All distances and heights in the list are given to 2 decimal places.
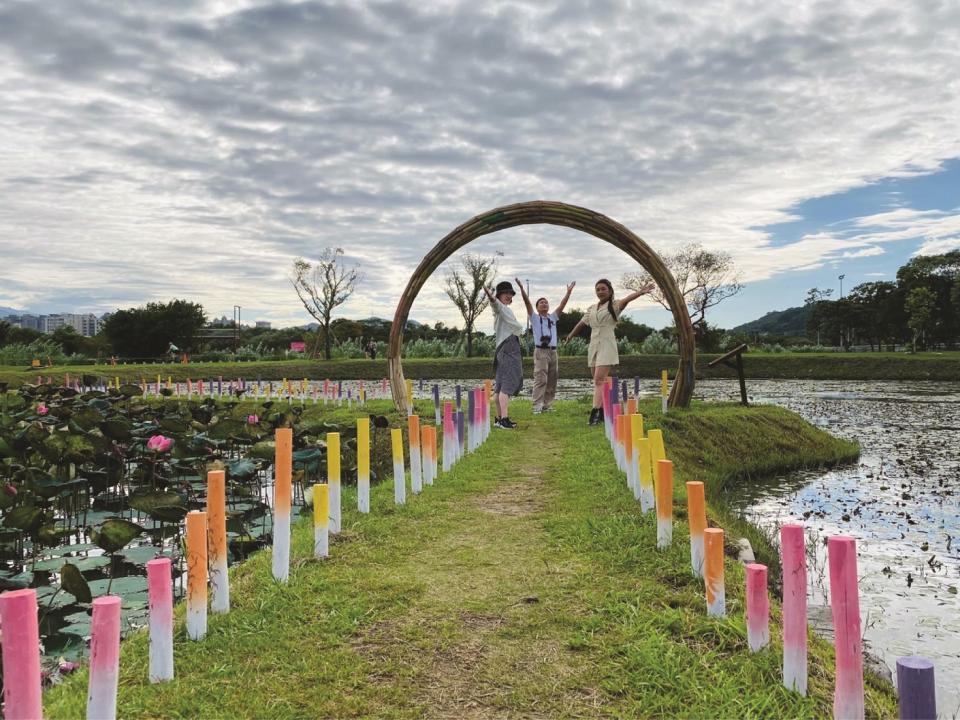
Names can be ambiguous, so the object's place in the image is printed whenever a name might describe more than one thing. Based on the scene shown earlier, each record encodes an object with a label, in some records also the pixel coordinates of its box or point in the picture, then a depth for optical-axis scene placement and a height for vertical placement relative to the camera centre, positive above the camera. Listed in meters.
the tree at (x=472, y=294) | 42.19 +4.04
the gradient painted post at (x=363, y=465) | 5.87 -0.87
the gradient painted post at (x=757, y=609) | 3.17 -1.20
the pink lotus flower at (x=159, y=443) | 6.57 -0.72
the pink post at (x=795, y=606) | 2.98 -1.09
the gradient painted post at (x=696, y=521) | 4.01 -0.99
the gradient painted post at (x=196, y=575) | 3.59 -1.08
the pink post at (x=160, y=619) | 3.17 -1.14
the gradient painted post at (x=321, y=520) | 4.81 -1.09
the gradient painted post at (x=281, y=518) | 4.42 -0.98
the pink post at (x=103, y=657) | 2.62 -1.09
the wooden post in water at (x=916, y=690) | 2.01 -0.99
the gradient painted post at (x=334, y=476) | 5.20 -0.85
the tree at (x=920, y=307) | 53.41 +3.26
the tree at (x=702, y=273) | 48.66 +5.61
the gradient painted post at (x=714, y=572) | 3.58 -1.15
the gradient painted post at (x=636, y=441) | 5.81 -0.70
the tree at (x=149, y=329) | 49.22 +2.73
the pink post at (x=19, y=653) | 2.29 -0.94
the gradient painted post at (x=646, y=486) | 5.51 -1.05
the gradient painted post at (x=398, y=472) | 6.33 -1.01
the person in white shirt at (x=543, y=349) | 11.96 +0.15
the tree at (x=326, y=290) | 39.50 +4.15
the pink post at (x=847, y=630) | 2.59 -1.04
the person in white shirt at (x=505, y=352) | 11.32 +0.11
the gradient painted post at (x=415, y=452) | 6.89 -0.91
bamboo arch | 11.62 +1.92
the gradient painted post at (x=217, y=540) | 3.86 -0.97
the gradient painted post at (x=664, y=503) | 4.50 -0.98
